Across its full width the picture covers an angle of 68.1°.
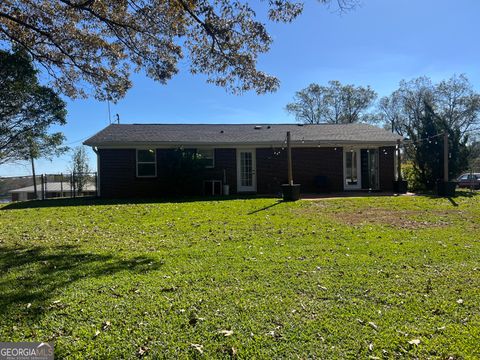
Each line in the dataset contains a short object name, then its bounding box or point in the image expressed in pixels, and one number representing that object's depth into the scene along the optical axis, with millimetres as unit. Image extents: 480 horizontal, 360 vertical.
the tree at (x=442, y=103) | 41594
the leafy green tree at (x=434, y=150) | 17406
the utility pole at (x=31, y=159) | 19388
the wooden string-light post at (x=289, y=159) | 13261
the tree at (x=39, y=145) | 18797
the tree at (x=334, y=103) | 47688
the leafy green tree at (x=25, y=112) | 14688
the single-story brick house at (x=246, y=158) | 16344
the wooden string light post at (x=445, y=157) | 14102
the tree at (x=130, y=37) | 7543
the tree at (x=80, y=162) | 31641
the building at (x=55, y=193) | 22272
